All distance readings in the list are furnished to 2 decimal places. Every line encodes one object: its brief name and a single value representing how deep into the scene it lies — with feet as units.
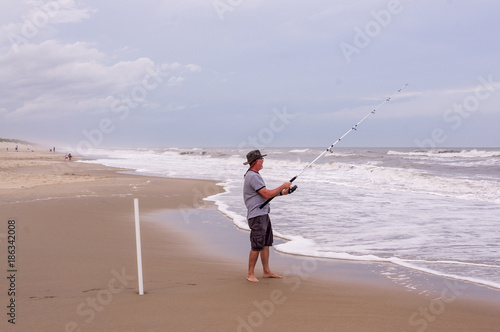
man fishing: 17.01
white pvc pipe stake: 13.87
